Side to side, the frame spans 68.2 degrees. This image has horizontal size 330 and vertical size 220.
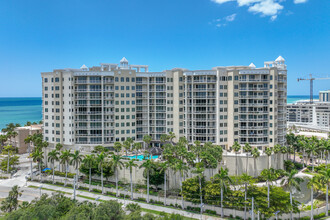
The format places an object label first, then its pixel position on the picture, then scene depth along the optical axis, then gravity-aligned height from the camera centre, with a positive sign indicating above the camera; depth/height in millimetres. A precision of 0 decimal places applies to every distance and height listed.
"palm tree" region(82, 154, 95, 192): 61312 -14310
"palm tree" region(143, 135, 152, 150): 77250 -10845
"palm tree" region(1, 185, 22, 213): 45394 -18297
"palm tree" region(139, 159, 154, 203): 55541 -14190
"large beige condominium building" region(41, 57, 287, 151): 76250 +79
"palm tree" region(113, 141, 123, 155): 70500 -12158
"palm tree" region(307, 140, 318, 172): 73500 -13529
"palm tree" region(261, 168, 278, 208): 47012 -14164
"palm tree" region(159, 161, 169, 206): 54719 -13950
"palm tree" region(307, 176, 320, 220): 50091 -16365
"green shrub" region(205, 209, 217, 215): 50100 -22167
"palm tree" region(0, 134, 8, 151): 87762 -11621
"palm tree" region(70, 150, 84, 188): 61844 -13225
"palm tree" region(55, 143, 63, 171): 71650 -12228
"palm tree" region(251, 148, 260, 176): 64688 -13577
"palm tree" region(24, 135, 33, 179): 82025 -11674
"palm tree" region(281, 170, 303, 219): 45812 -14756
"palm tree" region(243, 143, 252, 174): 66225 -12273
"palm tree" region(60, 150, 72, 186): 62606 -13084
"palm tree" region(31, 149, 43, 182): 65500 -13587
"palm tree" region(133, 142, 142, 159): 69556 -11715
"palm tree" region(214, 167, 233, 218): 48406 -15040
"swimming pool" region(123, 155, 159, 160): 72650 -15770
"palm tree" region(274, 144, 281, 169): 68125 -12655
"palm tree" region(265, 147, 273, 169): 65812 -13012
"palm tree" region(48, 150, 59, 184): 63812 -12989
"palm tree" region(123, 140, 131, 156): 70750 -11564
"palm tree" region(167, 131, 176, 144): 79000 -10165
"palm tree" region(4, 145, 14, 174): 72388 -14577
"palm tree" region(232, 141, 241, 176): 65938 -11658
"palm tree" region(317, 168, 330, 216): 49100 -15185
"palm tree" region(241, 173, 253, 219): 47534 -14826
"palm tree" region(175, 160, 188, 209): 52153 -13381
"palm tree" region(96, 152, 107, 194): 59562 -13535
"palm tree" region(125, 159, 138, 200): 56462 -13947
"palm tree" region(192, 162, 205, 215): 50650 -15474
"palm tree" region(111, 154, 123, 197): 57197 -13384
